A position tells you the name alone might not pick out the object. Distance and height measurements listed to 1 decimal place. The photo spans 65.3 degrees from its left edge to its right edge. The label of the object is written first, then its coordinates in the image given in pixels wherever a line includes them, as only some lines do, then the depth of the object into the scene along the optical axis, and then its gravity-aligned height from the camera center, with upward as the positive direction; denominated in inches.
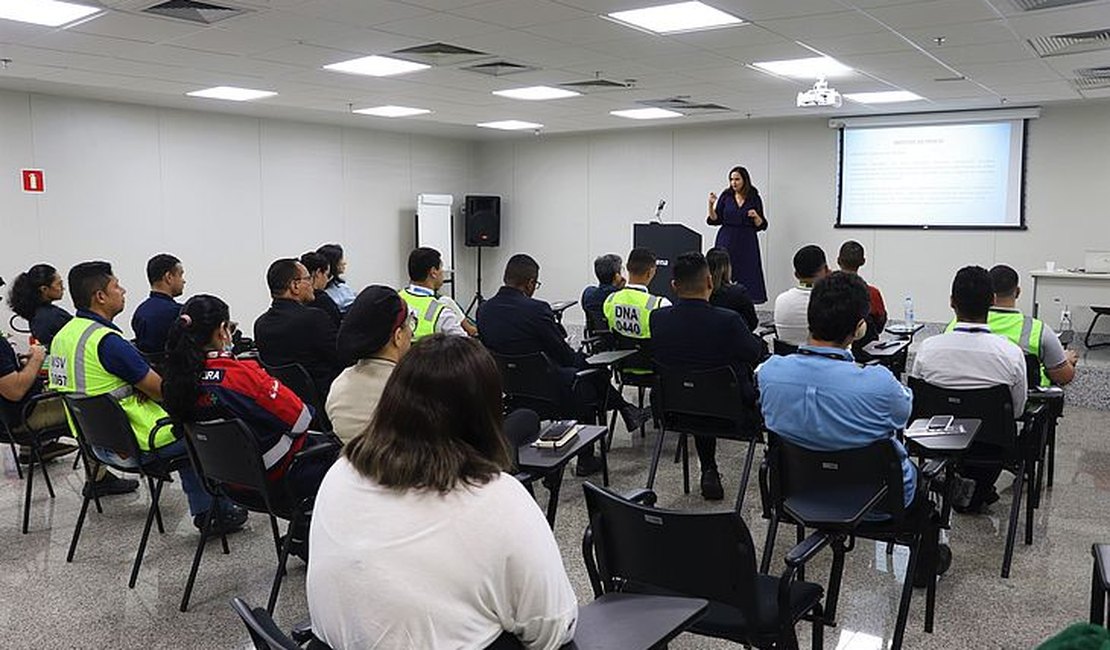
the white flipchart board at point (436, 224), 452.8 -0.1
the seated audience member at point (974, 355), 137.6 -21.0
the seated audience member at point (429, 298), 191.6 -16.6
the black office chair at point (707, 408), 156.3 -33.9
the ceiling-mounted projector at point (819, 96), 234.8 +34.5
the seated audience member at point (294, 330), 172.9 -21.4
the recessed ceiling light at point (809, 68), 233.0 +43.5
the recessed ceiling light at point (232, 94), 297.3 +45.7
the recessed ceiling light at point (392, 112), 344.8 +45.5
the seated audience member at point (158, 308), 181.3 -17.6
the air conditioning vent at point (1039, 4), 167.0 +42.6
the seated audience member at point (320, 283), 217.6 -15.3
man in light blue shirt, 104.7 -20.2
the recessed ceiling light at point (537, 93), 289.7 +44.5
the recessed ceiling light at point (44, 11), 171.9 +43.0
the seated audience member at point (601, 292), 234.1 -18.2
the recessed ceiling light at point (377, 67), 235.3 +43.8
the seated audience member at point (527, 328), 181.0 -21.8
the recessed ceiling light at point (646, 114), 352.2 +45.7
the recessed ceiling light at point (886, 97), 299.9 +44.8
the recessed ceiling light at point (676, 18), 176.1 +43.2
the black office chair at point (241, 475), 116.2 -35.0
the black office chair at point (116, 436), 134.7 -33.6
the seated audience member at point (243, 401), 122.3 -25.1
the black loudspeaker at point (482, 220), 471.2 +2.1
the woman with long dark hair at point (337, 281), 244.4 -16.7
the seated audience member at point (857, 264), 225.2 -10.4
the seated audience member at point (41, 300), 182.9 -16.5
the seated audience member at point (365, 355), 113.7 -17.3
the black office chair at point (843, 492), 105.0 -33.9
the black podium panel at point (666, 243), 390.0 -8.7
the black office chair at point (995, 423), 133.5 -31.2
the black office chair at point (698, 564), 79.2 -32.6
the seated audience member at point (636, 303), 203.9 -18.7
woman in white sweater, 55.7 -20.4
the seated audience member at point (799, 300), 205.6 -18.0
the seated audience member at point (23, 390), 156.0 -30.7
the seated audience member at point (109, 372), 141.6 -24.6
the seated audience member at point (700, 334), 163.8 -20.8
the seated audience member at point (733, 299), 208.2 -17.9
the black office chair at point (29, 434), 161.8 -40.0
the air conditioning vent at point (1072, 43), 200.3 +43.2
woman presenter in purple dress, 365.7 -0.4
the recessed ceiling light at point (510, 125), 392.2 +45.9
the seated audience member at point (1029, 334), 157.8 -20.2
